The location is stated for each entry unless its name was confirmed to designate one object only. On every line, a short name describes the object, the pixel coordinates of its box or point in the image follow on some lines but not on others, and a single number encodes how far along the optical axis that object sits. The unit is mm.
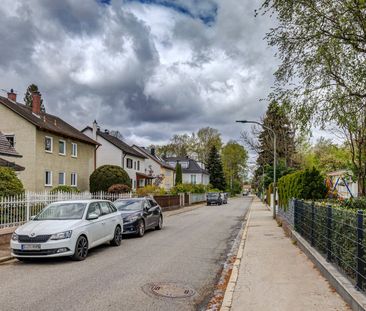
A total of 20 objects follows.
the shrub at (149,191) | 31928
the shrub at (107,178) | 35000
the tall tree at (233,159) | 100938
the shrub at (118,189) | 28312
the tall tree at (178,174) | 74888
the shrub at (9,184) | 15281
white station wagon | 9984
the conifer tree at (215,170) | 88562
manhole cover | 7161
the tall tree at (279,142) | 40197
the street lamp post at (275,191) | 25794
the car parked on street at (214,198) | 53219
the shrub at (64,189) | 26862
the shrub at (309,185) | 15781
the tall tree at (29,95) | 62062
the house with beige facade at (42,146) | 30609
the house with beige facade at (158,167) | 69456
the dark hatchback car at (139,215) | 15711
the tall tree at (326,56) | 10086
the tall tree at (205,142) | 97875
